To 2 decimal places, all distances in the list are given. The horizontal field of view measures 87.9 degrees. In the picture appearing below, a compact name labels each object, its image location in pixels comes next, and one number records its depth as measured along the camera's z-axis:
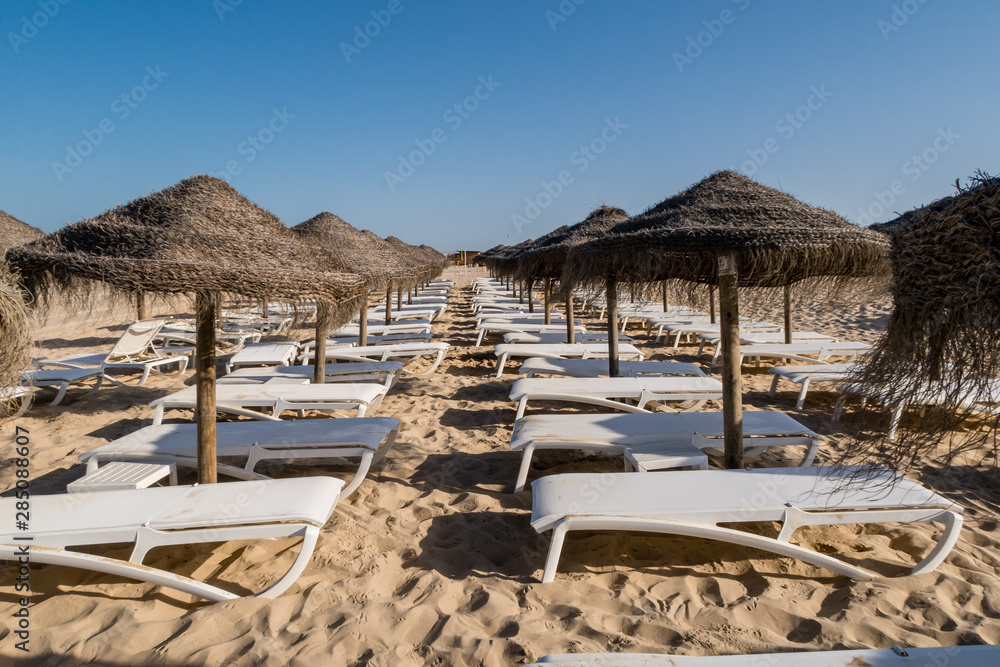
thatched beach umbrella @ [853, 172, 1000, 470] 1.22
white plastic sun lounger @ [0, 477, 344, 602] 2.16
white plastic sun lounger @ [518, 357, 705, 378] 5.76
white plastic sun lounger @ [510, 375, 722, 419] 4.47
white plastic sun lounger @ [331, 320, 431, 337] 8.75
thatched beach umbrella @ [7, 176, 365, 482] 2.22
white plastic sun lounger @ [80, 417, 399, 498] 3.26
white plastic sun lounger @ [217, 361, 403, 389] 5.69
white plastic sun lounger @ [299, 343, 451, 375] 6.73
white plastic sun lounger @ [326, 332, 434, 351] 8.20
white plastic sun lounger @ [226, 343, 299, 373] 6.43
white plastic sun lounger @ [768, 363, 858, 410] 5.36
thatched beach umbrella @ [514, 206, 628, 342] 6.01
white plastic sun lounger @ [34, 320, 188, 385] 6.22
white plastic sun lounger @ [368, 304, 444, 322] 11.32
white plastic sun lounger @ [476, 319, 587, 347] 9.01
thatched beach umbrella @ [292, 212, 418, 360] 6.27
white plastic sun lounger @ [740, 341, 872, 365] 6.71
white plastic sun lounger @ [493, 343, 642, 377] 6.66
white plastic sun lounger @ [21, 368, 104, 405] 5.50
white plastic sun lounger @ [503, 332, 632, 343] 7.89
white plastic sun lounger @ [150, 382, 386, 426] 4.33
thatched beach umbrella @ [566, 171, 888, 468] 2.72
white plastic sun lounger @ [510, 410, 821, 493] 3.40
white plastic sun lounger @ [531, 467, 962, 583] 2.37
